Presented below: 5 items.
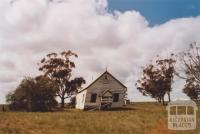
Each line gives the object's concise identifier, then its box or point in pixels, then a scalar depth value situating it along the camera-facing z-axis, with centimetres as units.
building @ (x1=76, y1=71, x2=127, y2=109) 5591
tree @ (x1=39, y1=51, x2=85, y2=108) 7025
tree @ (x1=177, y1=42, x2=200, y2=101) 4441
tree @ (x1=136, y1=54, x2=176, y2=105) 7125
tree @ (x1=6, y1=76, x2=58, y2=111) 4469
